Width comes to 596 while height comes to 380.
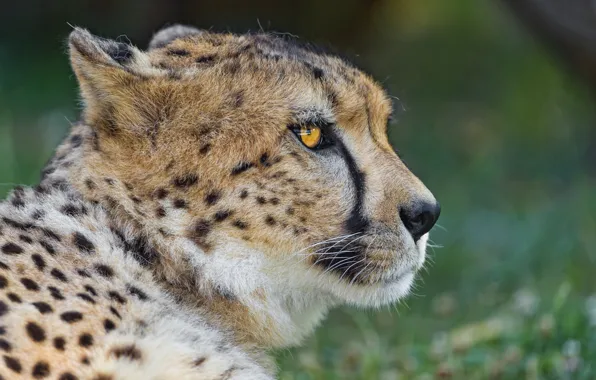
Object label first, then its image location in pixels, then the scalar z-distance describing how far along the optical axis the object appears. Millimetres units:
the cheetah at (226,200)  5465
